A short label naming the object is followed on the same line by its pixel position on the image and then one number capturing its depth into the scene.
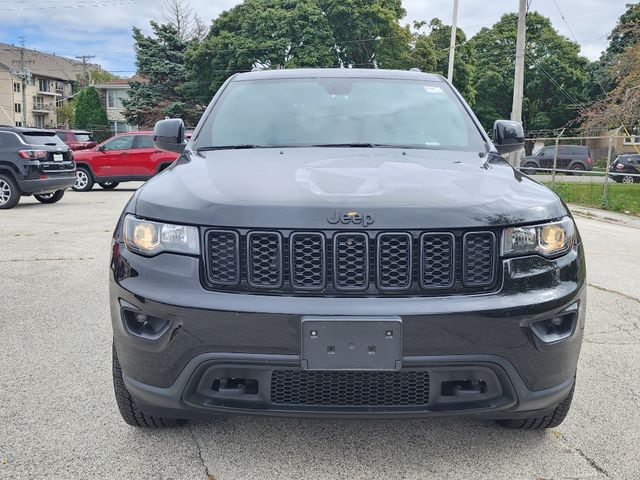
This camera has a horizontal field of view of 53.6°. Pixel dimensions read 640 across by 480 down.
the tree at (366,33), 39.94
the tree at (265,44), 39.62
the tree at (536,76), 48.62
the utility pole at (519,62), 18.70
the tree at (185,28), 49.81
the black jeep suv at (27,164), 12.58
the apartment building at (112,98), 72.62
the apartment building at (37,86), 76.75
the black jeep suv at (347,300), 2.19
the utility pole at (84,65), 78.31
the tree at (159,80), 44.25
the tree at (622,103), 16.44
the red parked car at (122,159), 18.45
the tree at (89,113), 56.84
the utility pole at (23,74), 56.88
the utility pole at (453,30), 29.58
